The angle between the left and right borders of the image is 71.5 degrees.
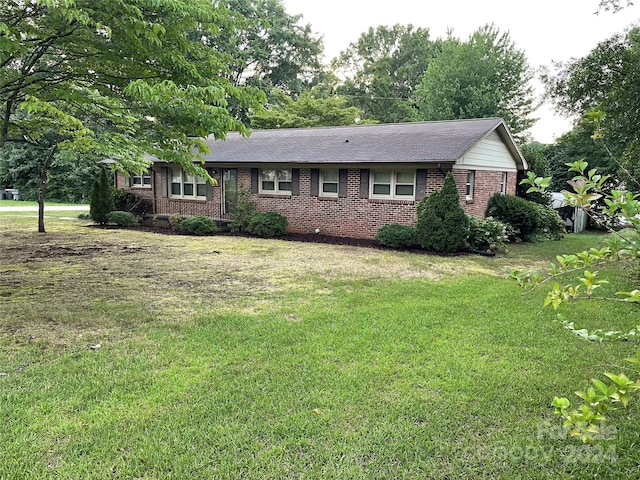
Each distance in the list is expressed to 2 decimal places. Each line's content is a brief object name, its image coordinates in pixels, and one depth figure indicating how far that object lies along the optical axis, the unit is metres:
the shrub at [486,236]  11.48
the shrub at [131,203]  18.36
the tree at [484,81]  27.62
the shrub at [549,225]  14.42
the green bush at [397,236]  11.88
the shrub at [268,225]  14.09
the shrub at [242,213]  15.00
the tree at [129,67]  5.06
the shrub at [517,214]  14.13
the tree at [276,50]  35.50
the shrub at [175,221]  15.81
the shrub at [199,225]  14.75
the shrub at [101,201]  17.06
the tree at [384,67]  40.56
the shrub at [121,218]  16.52
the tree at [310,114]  27.73
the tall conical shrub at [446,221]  11.15
